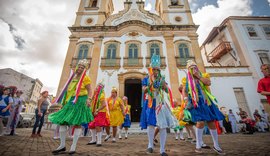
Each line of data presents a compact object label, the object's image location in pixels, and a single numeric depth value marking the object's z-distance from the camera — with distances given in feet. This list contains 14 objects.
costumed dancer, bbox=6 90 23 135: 19.80
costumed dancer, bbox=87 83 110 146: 14.42
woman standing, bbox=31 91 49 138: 19.15
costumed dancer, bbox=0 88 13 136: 17.10
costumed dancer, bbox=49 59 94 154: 8.84
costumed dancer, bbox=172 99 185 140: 20.23
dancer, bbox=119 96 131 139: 23.31
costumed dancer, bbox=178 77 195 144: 10.65
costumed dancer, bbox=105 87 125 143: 17.22
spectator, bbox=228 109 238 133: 35.60
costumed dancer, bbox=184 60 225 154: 9.61
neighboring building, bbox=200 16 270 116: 39.32
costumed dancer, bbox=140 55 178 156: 9.02
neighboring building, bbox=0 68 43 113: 106.73
